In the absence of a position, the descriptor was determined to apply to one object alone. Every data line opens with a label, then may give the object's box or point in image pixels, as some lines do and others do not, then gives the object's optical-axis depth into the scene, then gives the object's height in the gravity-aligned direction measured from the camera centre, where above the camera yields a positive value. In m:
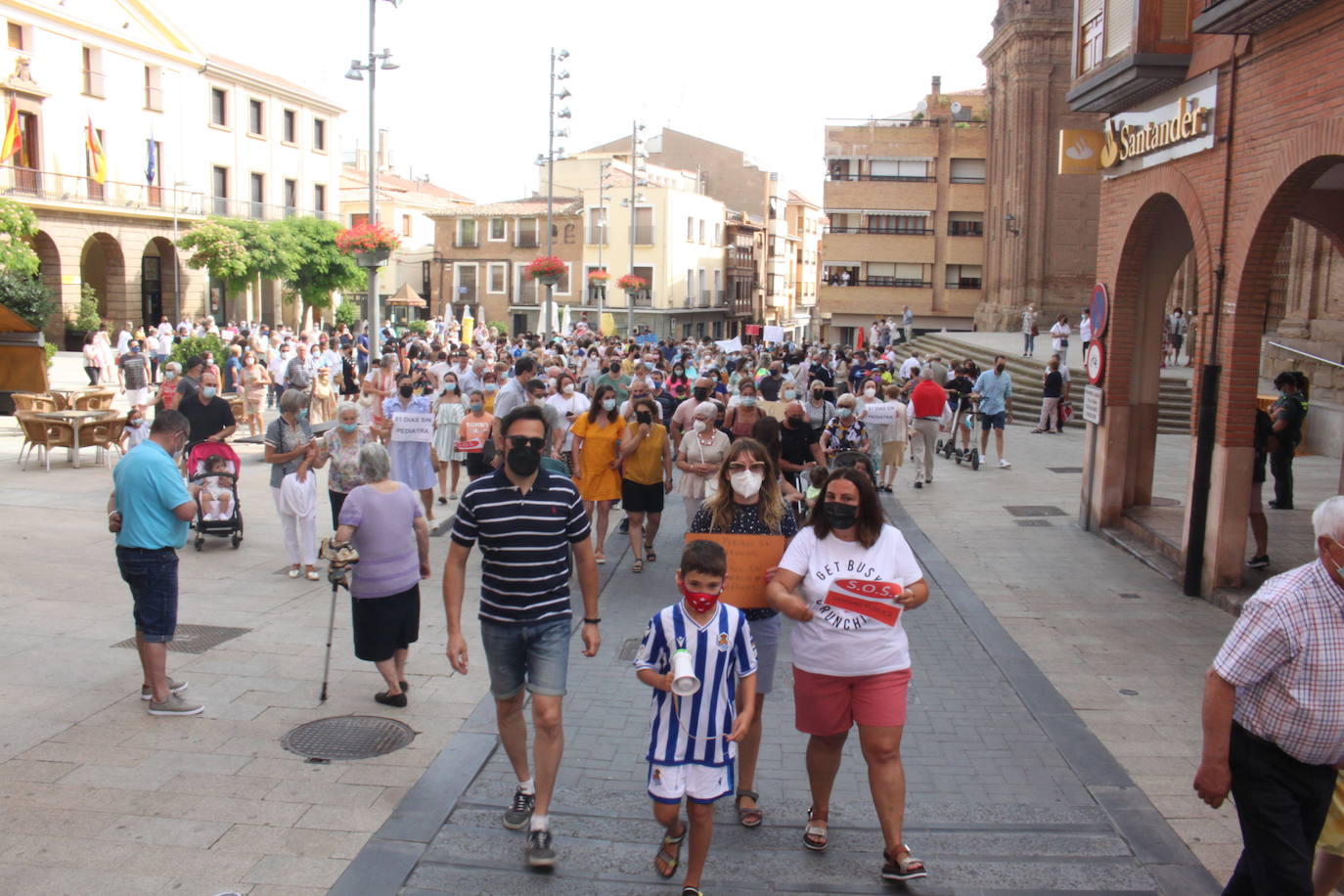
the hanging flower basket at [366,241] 18.50 +1.29
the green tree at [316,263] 43.38 +2.19
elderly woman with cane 6.93 -1.42
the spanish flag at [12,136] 34.38 +5.31
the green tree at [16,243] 27.44 +1.72
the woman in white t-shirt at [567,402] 13.27 -0.86
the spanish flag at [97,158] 38.47 +5.17
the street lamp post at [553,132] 31.81 +5.29
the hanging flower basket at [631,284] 48.28 +1.80
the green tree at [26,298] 28.33 +0.41
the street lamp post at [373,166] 18.81 +2.60
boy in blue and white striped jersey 4.80 -1.55
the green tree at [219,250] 39.78 +2.34
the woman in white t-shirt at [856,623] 5.07 -1.27
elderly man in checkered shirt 3.91 -1.26
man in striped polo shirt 5.33 -1.15
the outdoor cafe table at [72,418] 15.63 -1.36
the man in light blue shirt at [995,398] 18.80 -1.02
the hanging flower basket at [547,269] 31.61 +1.52
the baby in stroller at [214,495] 11.24 -1.69
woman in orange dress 11.17 -1.20
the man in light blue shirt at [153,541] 6.76 -1.29
